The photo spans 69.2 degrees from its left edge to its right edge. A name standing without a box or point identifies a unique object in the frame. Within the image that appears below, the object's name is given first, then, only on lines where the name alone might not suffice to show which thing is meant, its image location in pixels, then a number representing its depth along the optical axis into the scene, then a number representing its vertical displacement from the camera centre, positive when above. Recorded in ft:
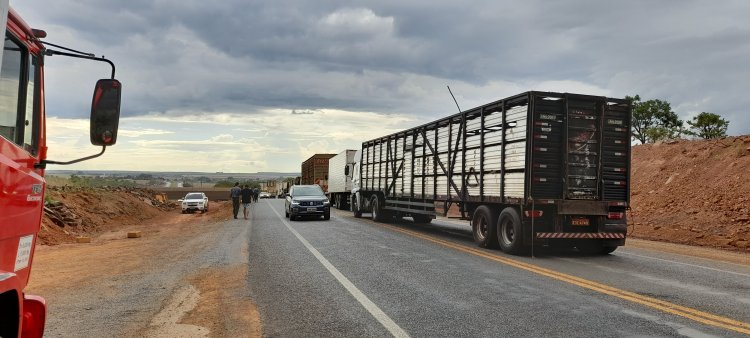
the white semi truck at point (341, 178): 101.09 +2.12
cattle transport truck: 38.58 +1.82
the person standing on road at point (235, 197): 87.55 -1.94
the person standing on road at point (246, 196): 85.95 -1.66
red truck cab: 9.65 +0.60
